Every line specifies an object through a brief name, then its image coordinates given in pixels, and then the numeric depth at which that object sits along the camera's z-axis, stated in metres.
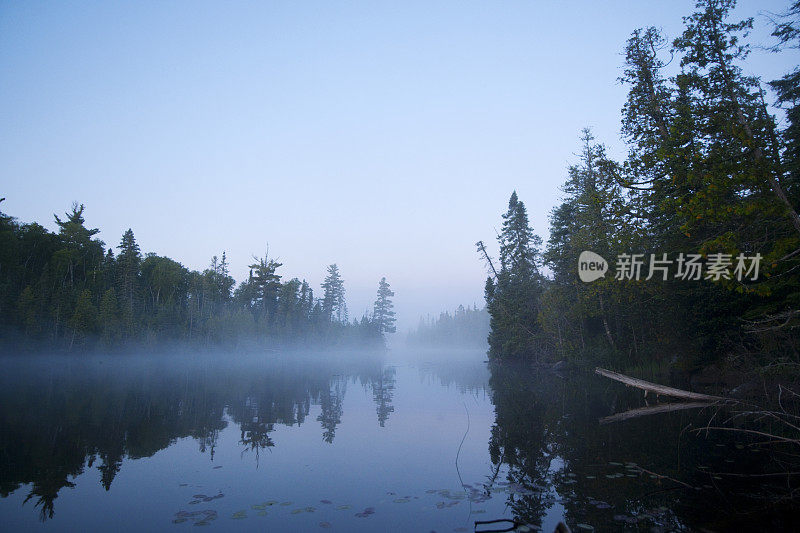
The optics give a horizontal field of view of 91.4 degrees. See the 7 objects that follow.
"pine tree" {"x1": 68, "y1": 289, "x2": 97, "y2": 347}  43.00
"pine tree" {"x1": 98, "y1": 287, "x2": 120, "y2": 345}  46.09
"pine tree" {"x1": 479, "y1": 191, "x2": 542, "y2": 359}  43.09
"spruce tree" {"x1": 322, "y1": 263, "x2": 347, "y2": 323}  100.44
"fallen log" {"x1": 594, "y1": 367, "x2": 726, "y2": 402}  9.37
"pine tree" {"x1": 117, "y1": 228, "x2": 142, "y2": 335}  49.74
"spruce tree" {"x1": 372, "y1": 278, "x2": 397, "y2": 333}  112.56
